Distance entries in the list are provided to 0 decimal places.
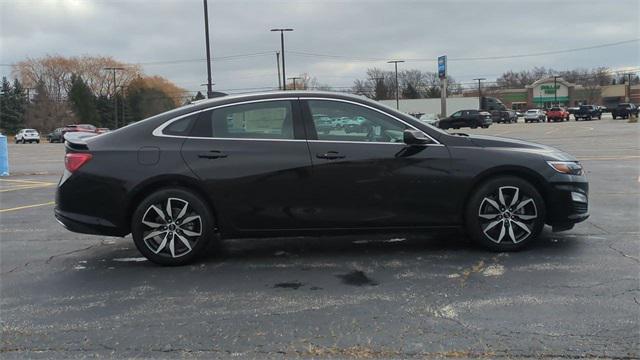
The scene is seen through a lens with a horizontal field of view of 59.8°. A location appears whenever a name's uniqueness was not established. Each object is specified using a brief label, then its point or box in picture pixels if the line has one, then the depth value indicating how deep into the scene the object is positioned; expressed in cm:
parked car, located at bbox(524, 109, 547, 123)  6247
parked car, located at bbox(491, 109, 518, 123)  6550
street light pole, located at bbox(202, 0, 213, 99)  2459
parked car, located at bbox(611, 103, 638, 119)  5496
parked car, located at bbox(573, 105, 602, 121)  6188
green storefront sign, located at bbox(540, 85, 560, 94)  11569
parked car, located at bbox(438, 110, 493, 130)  4909
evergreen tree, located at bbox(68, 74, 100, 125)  9181
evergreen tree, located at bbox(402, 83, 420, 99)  10812
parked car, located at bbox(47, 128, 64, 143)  5666
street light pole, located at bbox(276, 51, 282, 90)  6422
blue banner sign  5328
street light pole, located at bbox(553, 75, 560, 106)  11239
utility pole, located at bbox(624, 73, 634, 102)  11111
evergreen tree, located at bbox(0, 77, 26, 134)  9369
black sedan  517
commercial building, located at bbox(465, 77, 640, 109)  11569
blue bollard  1494
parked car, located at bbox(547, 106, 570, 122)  6134
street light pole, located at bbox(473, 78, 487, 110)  7419
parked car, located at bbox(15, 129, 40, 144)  5891
